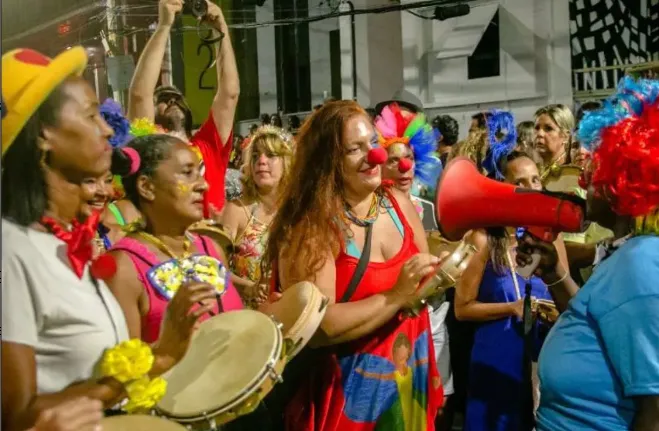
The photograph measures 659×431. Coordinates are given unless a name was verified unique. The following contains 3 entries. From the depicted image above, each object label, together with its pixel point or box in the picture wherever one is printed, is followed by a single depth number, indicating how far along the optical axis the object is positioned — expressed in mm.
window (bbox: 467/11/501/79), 13305
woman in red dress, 2496
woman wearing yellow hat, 1396
